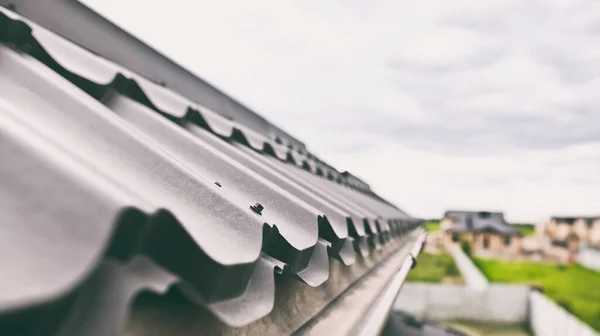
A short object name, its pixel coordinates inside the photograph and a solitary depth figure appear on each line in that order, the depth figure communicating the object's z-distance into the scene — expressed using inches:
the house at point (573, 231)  1851.6
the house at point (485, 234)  2090.3
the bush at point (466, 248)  1507.1
